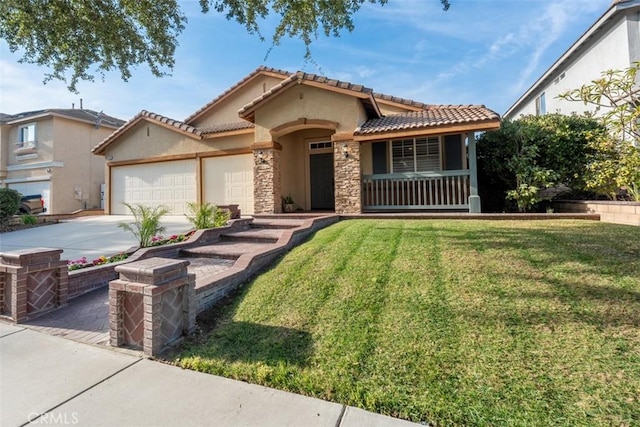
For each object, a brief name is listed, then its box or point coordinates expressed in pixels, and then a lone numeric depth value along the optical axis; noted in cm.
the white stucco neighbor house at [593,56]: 1123
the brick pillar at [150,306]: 349
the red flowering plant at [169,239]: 780
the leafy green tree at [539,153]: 921
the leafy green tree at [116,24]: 680
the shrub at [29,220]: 1359
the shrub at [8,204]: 1232
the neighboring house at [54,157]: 1995
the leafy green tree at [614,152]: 643
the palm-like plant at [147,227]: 764
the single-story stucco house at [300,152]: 1033
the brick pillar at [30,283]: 441
